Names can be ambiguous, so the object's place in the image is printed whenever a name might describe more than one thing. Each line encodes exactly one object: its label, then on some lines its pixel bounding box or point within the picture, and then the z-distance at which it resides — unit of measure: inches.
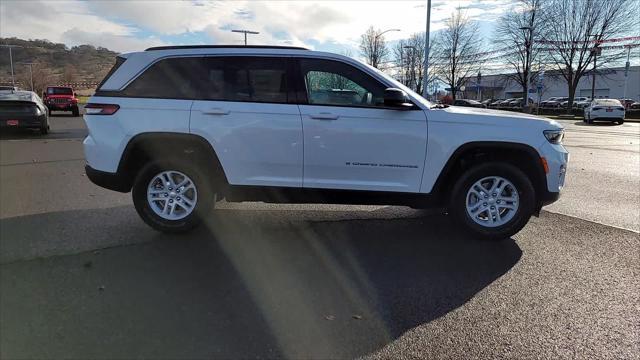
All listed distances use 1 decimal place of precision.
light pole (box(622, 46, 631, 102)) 1980.8
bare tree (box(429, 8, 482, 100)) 2245.3
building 3462.1
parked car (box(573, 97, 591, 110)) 2409.0
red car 1200.8
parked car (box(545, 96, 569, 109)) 2541.8
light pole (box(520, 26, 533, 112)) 1763.0
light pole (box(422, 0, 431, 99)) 1155.5
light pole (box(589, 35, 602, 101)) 1984.5
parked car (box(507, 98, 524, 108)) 2672.7
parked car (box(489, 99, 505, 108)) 2813.2
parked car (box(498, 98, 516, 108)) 2700.3
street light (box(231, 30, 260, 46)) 1990.2
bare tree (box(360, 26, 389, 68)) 2053.4
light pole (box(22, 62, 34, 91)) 3486.7
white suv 203.9
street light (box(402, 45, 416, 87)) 2152.1
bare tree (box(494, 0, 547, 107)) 1978.3
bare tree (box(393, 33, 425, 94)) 2161.7
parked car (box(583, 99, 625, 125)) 1222.9
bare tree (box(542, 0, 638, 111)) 1942.7
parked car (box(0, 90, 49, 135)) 621.3
